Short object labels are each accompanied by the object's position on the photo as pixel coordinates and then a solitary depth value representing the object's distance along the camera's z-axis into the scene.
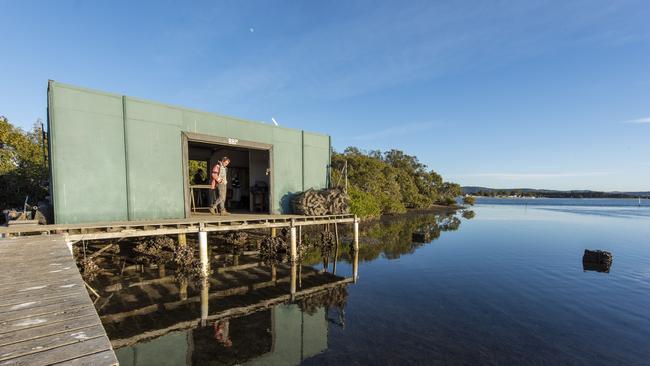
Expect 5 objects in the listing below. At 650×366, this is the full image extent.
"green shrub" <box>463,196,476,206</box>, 85.12
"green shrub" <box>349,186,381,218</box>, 30.98
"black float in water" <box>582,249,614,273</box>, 14.65
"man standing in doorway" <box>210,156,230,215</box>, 12.59
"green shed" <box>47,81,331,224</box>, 8.98
